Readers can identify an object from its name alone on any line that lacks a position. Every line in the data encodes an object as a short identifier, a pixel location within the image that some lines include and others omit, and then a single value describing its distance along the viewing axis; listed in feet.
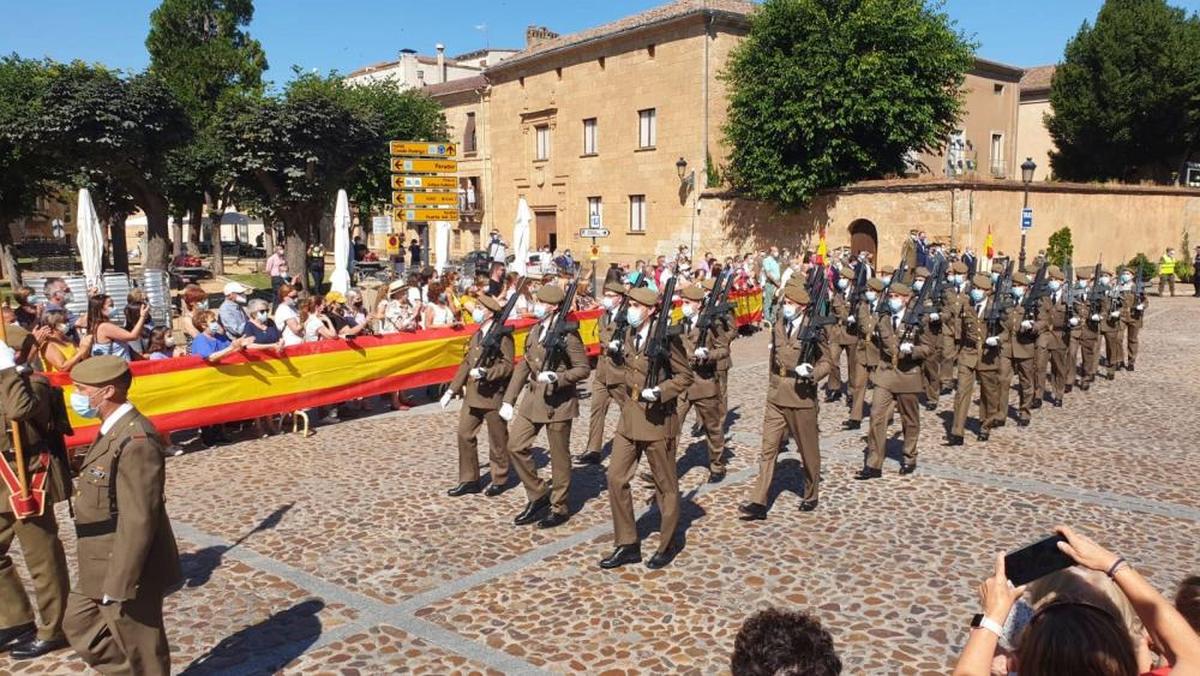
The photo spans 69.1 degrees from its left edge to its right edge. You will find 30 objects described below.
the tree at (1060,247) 99.55
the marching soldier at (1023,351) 37.06
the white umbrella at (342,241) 55.88
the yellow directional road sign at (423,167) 55.57
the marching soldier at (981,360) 35.35
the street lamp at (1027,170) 82.83
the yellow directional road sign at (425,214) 55.62
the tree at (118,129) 75.82
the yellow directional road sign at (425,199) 55.67
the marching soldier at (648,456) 21.79
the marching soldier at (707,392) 29.86
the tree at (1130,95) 128.16
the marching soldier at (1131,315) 50.55
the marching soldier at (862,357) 34.17
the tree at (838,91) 95.50
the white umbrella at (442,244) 70.49
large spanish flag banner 31.58
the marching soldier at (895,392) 29.43
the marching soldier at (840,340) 38.78
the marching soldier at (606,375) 24.44
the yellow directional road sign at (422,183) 55.52
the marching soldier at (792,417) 25.61
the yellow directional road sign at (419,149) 55.16
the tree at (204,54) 138.41
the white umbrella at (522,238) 68.69
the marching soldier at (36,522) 16.97
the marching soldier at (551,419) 25.12
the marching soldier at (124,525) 13.79
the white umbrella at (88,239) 57.88
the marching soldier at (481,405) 26.91
